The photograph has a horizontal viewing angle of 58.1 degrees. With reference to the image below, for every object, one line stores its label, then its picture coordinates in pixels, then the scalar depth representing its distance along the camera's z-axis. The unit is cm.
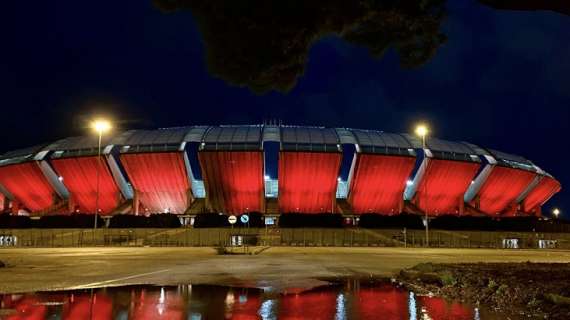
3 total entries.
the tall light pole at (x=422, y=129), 3847
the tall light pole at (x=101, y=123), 3662
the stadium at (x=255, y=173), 5734
